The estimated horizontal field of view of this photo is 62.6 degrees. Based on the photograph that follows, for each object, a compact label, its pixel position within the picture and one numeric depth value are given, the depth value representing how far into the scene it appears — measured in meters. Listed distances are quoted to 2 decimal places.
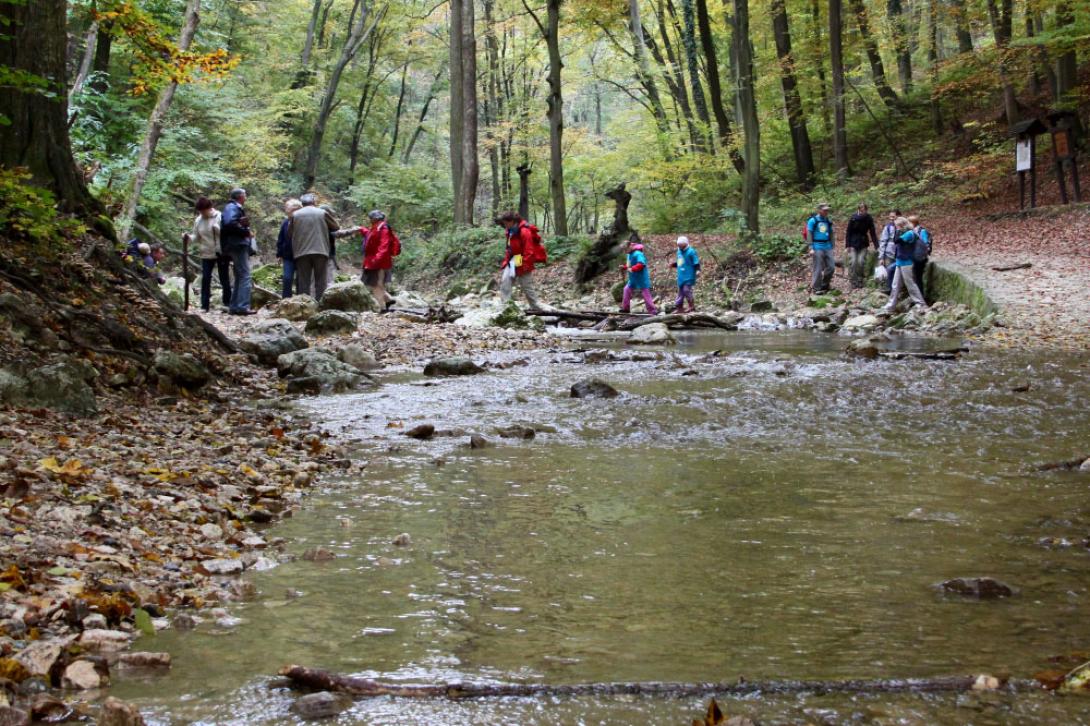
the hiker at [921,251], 16.78
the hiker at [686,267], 18.61
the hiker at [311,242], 15.81
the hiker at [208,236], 15.16
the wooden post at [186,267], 14.73
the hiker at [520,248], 16.42
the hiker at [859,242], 20.11
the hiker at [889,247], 17.47
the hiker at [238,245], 14.86
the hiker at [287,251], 16.30
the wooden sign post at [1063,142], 21.81
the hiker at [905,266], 16.70
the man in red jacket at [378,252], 17.55
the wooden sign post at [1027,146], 21.61
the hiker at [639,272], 18.53
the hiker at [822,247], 19.94
